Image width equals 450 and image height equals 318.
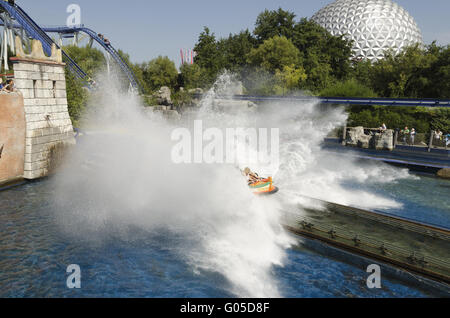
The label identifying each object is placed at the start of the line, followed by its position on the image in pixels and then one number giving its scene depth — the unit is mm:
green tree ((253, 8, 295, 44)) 57500
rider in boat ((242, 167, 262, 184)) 16205
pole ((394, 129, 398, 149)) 26853
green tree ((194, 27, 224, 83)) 56688
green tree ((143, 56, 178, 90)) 54312
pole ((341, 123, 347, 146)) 29248
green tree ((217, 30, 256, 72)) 57219
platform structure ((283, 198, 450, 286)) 10523
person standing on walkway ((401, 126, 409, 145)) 26641
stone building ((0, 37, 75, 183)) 18422
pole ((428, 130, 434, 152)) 24953
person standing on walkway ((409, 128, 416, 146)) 26056
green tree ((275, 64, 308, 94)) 45281
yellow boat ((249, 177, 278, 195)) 15711
